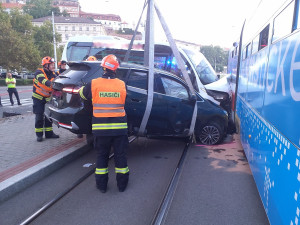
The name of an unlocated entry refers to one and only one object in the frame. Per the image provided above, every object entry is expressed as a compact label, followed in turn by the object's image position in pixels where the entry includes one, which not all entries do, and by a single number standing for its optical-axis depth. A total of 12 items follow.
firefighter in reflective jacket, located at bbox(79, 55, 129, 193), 3.81
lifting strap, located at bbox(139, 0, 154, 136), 5.23
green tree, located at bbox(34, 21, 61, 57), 56.28
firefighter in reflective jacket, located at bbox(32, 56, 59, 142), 6.06
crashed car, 4.86
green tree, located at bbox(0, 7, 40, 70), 36.41
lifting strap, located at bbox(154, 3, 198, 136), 5.56
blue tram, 2.18
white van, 9.52
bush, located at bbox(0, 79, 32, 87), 38.84
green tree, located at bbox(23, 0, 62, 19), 101.56
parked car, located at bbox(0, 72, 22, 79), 49.38
